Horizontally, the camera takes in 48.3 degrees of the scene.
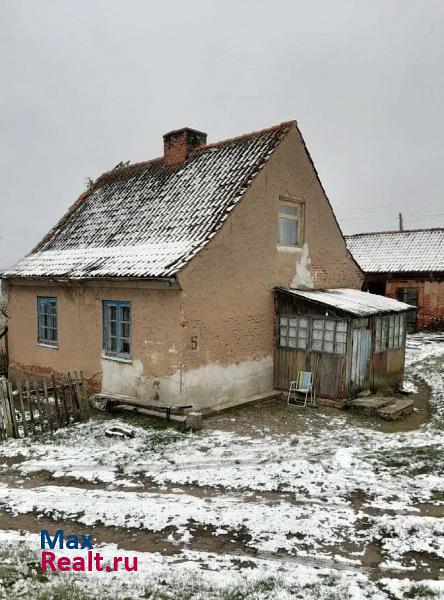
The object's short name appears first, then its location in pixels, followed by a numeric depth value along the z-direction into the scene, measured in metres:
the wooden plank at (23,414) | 10.05
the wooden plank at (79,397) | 11.15
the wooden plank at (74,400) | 11.08
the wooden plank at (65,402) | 10.92
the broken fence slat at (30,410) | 10.29
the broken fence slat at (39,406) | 10.43
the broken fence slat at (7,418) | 10.07
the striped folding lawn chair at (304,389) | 12.59
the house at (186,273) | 11.35
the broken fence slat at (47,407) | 10.45
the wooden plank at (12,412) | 10.07
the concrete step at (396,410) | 11.27
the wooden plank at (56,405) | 10.77
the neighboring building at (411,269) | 25.86
